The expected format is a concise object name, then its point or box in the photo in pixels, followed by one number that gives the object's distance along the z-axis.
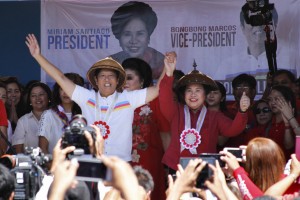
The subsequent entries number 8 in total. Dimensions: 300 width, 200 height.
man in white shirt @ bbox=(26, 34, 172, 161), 10.42
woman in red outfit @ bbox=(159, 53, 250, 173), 10.44
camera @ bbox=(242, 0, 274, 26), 13.09
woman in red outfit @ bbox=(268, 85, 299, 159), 10.92
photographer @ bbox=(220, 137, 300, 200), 7.79
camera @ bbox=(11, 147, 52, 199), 6.52
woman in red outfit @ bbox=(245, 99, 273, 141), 11.32
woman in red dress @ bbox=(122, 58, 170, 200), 11.19
